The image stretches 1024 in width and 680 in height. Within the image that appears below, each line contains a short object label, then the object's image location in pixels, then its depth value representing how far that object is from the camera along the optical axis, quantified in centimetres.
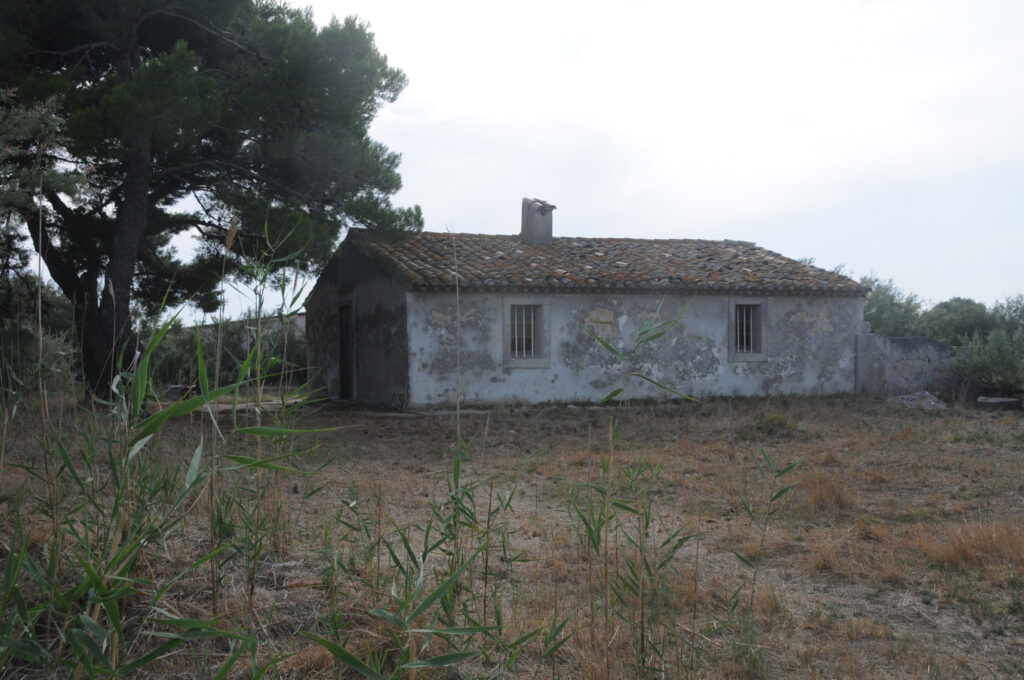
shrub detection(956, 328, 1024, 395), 1502
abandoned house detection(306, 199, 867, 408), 1346
